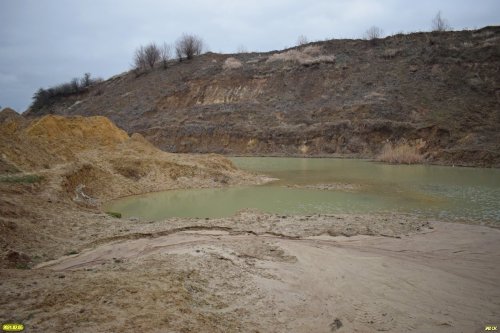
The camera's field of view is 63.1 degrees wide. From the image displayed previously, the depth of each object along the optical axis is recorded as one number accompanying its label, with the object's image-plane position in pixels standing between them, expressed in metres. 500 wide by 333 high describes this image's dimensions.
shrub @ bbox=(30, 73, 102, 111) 62.76
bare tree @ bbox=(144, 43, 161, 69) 58.50
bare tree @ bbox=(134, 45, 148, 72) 58.91
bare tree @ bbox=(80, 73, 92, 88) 63.99
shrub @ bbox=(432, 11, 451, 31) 45.66
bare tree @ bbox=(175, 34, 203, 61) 57.19
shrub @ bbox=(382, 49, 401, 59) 42.53
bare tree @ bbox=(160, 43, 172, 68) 56.28
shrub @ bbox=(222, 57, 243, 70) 49.64
